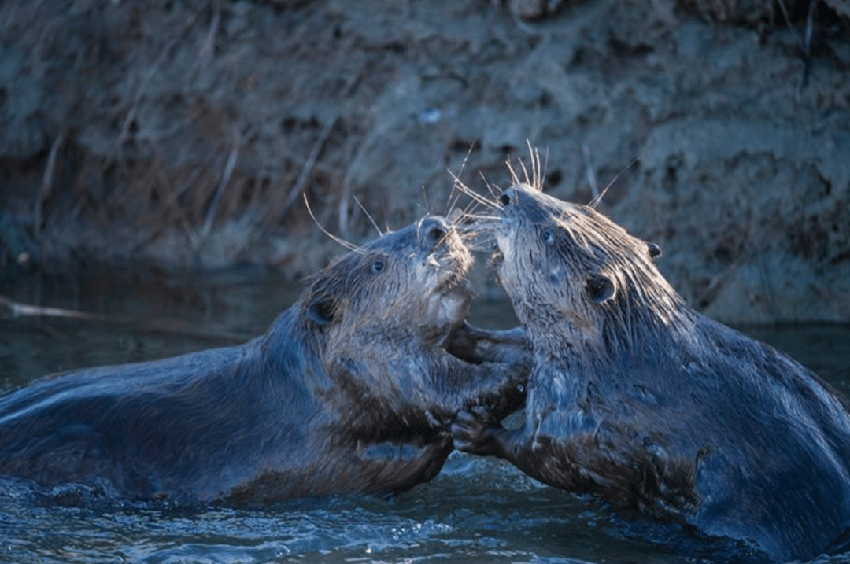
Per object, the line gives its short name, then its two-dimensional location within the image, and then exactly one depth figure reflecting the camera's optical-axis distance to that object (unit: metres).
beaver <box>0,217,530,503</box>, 11.98
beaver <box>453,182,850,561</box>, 10.77
